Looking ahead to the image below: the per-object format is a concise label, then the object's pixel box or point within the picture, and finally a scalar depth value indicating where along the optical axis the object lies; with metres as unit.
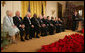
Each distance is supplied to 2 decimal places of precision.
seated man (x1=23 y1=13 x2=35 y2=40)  6.14
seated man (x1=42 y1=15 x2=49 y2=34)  7.89
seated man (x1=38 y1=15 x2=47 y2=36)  7.34
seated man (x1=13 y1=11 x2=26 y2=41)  5.69
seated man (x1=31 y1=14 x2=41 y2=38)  6.76
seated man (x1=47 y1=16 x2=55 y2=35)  8.22
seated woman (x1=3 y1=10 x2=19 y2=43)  4.86
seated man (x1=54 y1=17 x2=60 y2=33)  9.09
